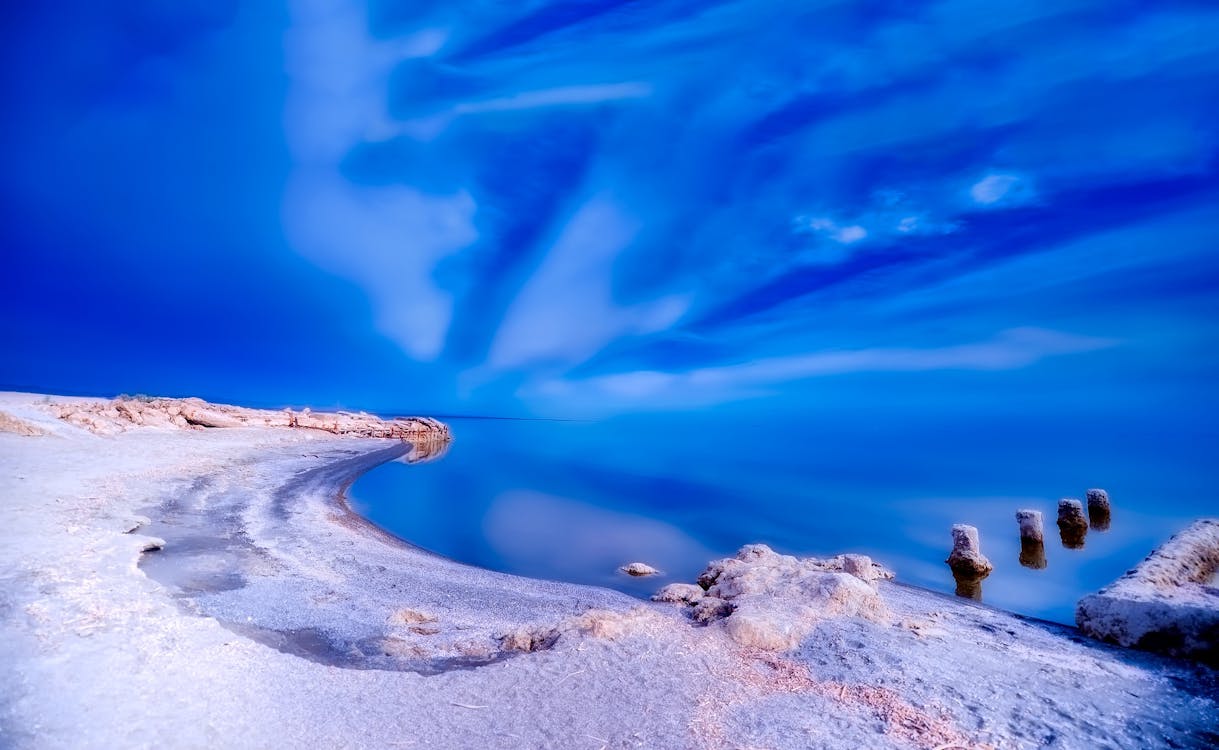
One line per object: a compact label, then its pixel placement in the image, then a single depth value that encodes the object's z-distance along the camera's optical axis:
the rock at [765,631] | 7.64
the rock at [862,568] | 13.41
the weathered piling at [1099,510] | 27.17
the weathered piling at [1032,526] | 21.55
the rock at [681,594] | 11.66
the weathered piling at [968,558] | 17.86
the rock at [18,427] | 22.17
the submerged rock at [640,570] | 16.34
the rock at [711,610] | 9.09
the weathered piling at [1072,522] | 24.50
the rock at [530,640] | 7.66
